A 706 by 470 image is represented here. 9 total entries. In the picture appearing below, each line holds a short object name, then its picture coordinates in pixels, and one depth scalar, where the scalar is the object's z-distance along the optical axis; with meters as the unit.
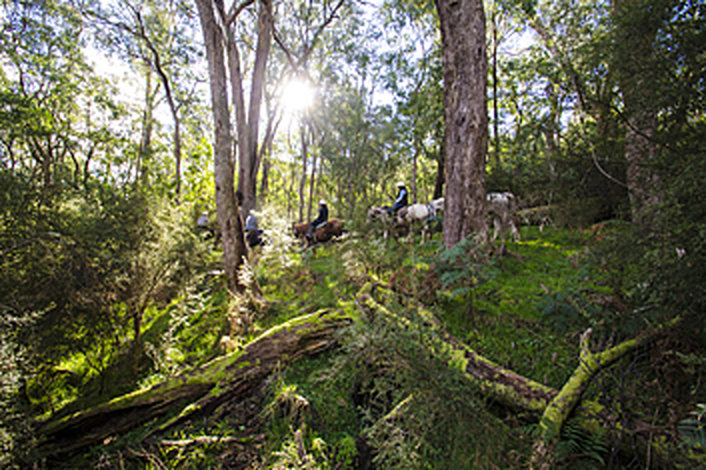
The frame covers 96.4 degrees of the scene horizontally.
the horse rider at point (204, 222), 11.01
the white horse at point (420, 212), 10.64
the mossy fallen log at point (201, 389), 3.38
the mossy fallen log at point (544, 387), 2.29
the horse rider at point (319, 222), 12.36
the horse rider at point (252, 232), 11.09
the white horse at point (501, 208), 8.84
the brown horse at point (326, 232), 12.29
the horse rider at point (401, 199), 10.76
